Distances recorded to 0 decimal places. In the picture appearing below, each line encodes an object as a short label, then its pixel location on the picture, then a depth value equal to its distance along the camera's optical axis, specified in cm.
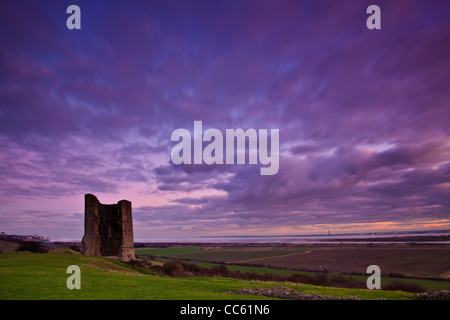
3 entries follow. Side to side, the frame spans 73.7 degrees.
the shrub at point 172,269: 4163
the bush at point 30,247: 5559
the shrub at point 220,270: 5824
